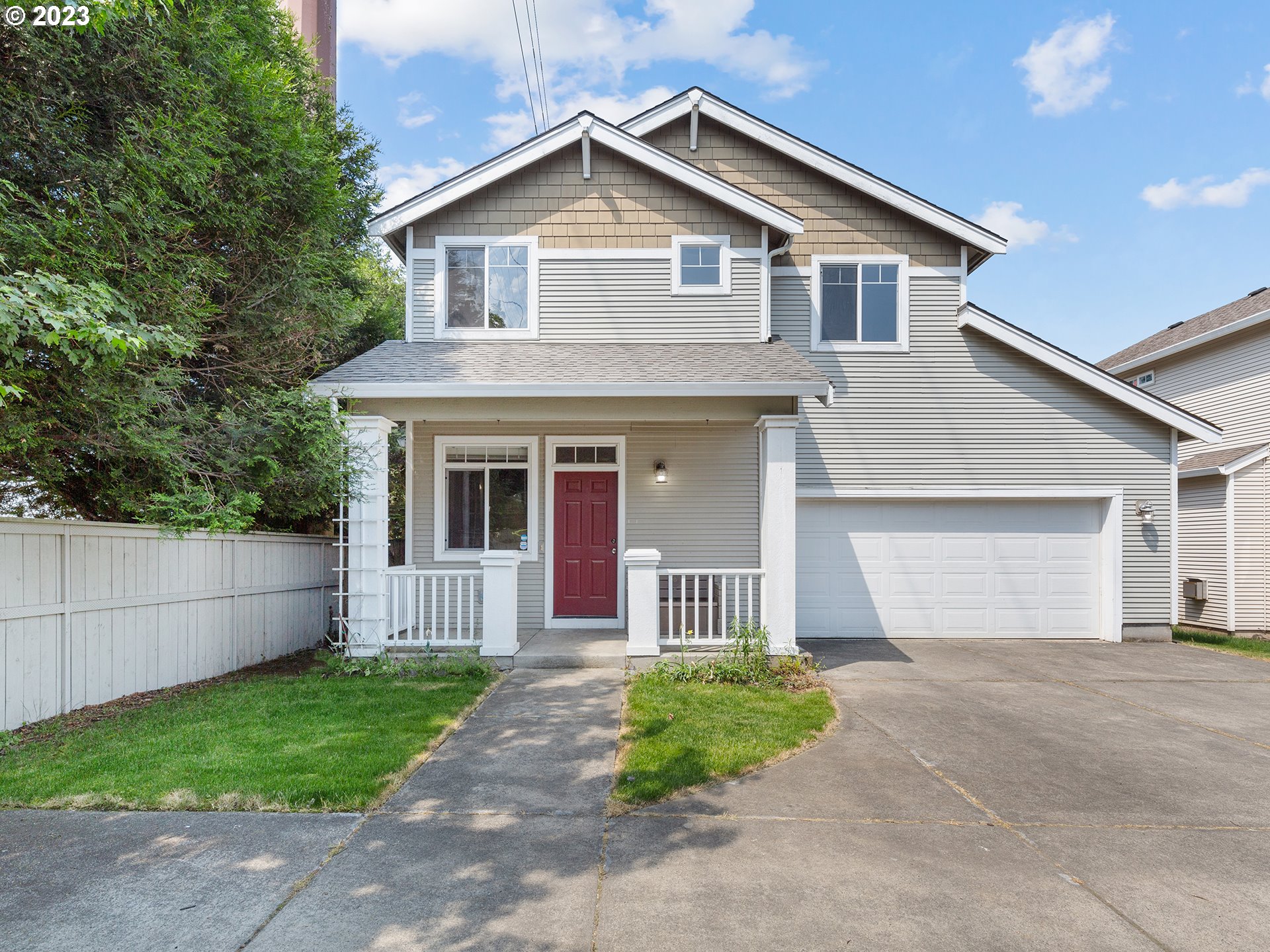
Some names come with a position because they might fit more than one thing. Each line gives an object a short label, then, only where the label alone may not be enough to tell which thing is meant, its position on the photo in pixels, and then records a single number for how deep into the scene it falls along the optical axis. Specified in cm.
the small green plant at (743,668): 685
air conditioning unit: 1194
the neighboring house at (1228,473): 1142
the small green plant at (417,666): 709
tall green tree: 513
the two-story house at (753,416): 928
